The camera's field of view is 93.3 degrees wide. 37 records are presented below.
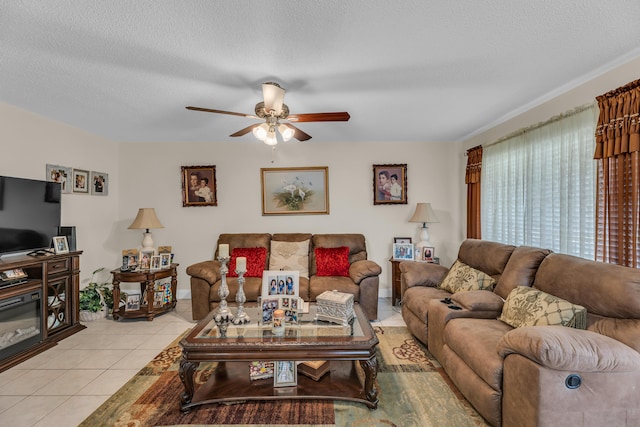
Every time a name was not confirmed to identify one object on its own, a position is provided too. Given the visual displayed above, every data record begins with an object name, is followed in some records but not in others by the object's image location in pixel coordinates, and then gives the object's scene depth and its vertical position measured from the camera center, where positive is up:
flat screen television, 2.78 -0.01
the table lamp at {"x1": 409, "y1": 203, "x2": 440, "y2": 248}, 4.26 -0.07
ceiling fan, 2.29 +0.78
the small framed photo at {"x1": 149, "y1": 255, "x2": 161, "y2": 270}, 3.84 -0.64
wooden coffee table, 2.00 -0.95
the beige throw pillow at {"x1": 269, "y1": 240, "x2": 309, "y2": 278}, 4.04 -0.59
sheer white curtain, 2.51 +0.26
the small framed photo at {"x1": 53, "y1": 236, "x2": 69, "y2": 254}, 3.21 -0.35
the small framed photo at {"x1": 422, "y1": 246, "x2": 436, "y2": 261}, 4.22 -0.57
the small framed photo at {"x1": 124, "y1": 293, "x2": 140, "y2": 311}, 3.81 -1.13
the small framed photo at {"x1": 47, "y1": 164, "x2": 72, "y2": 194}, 3.45 +0.44
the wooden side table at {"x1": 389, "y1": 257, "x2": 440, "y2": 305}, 4.19 -0.96
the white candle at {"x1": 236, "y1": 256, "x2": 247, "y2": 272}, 2.36 -0.41
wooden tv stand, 2.69 -0.80
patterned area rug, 1.90 -1.32
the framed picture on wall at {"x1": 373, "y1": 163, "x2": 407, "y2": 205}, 4.63 +0.43
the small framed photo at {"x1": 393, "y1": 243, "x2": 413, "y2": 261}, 4.30 -0.56
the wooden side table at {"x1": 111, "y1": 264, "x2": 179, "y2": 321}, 3.68 -0.94
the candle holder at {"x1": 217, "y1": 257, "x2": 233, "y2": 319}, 2.39 -0.66
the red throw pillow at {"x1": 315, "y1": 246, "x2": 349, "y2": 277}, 3.87 -0.64
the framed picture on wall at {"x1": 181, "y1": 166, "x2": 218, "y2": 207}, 4.57 +0.42
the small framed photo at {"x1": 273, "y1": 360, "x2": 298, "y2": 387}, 2.16 -1.16
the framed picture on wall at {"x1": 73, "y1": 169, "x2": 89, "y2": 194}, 3.80 +0.41
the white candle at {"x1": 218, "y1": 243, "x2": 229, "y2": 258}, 2.35 -0.30
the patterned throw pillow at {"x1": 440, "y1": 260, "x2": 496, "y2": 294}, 2.82 -0.66
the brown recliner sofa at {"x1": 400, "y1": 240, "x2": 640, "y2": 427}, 1.48 -0.80
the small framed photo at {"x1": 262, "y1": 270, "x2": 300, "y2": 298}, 2.53 -0.60
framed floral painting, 4.62 +0.33
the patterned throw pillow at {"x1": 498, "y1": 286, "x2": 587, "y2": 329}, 1.89 -0.66
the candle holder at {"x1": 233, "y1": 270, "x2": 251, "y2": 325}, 2.38 -0.81
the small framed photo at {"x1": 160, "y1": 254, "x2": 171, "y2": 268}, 3.94 -0.63
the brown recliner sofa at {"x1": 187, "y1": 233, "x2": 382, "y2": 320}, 3.45 -0.85
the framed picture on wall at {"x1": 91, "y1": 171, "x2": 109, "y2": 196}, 4.11 +0.41
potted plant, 3.67 -1.09
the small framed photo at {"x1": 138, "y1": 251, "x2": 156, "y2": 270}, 3.84 -0.61
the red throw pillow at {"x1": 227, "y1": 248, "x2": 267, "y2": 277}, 3.84 -0.62
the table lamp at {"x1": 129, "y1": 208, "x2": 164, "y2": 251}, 3.97 -0.14
